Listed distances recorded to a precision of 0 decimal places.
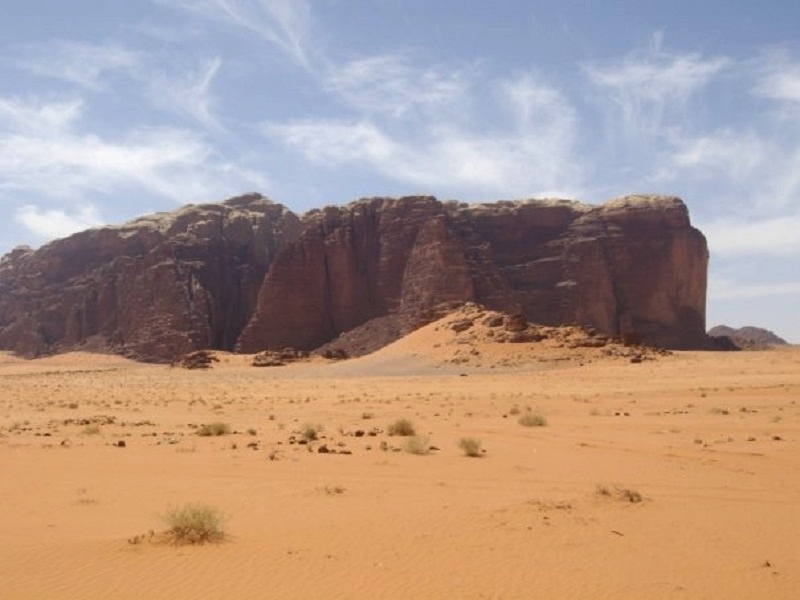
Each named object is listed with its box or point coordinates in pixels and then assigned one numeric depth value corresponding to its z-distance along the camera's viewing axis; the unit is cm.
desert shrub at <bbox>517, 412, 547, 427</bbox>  1961
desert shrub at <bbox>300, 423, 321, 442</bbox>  1667
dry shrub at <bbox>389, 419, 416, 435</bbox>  1772
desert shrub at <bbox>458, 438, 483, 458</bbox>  1416
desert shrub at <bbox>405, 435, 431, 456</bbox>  1432
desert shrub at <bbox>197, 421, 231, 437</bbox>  1811
